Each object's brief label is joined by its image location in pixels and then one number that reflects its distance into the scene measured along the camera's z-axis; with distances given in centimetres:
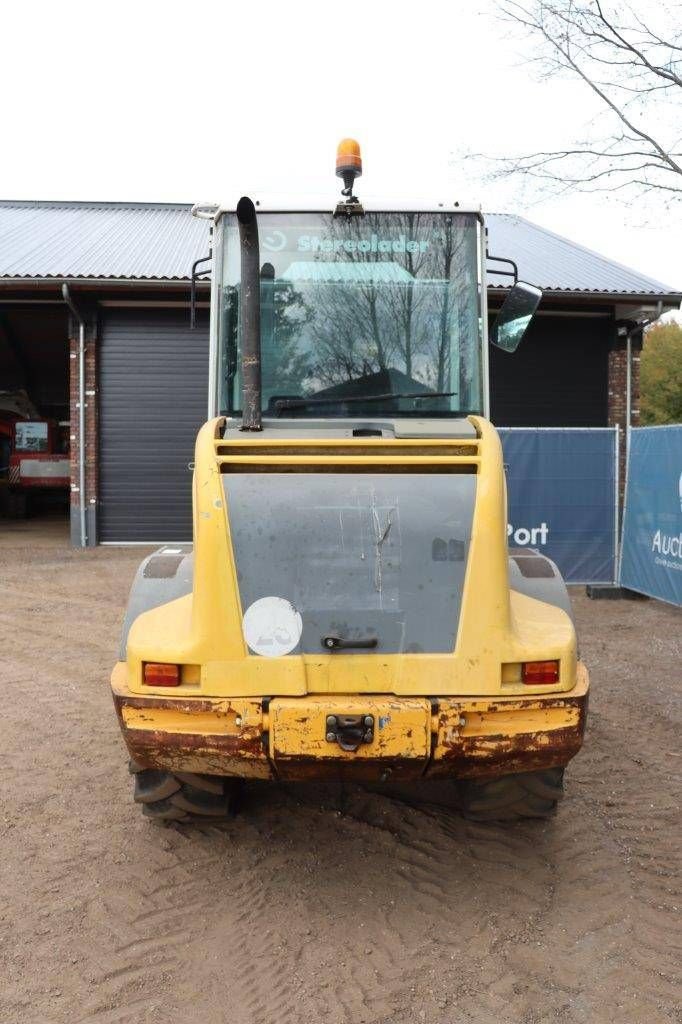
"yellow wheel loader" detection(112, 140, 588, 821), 318
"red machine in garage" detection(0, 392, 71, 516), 2084
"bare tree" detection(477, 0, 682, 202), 1273
